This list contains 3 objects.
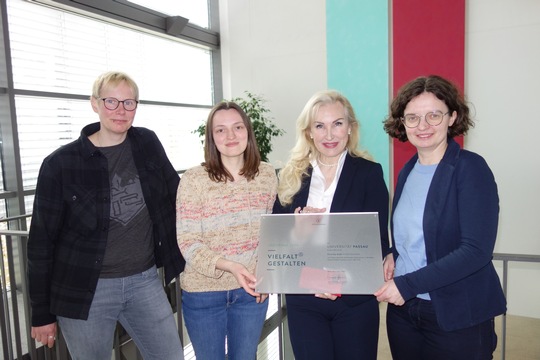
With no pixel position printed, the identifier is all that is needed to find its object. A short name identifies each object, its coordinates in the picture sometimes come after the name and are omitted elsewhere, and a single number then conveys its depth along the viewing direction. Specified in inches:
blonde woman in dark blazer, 59.1
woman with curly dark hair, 50.3
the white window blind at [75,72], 177.6
